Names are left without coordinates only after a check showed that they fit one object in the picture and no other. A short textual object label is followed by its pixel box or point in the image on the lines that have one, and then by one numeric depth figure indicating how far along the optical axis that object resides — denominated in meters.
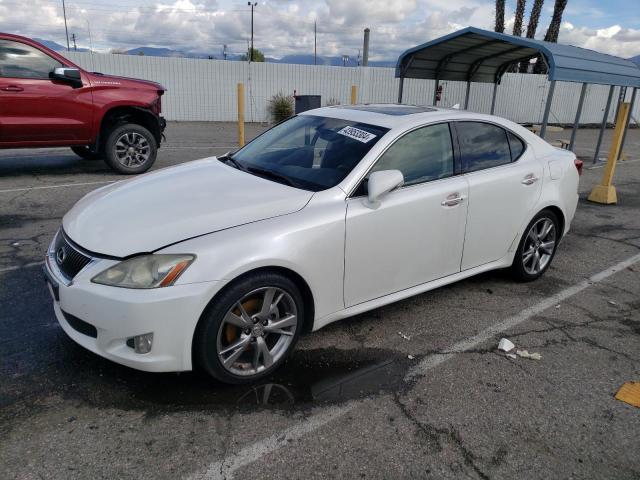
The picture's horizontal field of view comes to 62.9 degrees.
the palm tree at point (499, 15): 26.35
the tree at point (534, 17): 26.64
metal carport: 7.78
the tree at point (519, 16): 26.67
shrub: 20.44
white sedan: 2.72
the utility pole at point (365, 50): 22.81
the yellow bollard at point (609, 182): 8.26
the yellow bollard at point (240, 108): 11.56
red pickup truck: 7.59
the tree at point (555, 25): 26.24
